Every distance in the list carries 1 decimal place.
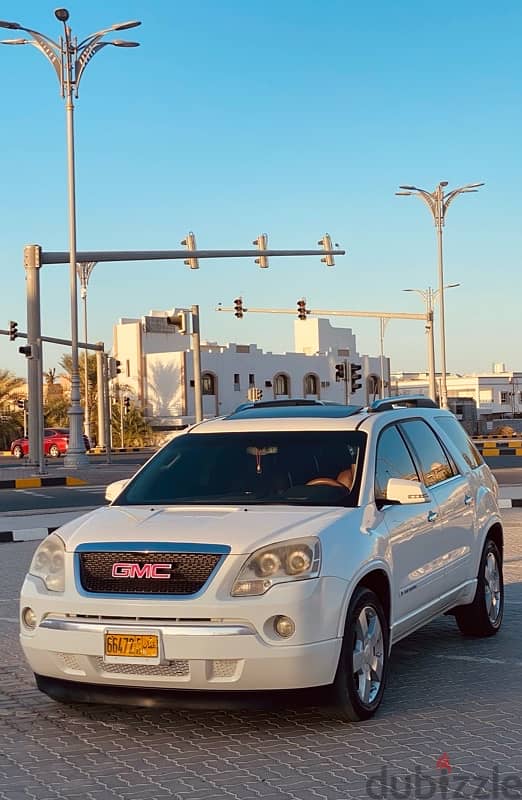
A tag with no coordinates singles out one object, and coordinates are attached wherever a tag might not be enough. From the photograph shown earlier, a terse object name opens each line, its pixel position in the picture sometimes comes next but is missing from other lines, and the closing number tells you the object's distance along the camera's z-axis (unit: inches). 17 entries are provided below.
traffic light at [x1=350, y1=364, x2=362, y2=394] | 1831.9
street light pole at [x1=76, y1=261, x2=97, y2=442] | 2549.2
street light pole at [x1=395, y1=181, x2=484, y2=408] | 1815.9
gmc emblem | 222.1
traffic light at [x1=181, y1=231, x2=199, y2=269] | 1300.4
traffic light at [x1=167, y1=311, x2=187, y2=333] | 1248.8
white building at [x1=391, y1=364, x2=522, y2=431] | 5393.7
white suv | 216.4
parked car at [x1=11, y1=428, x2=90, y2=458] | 2273.6
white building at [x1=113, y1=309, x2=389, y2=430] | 3474.4
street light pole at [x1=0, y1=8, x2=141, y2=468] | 1213.1
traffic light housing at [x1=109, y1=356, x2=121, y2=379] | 2039.9
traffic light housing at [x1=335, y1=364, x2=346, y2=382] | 1878.0
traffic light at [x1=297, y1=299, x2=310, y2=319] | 2005.4
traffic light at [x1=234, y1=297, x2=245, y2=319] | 2053.4
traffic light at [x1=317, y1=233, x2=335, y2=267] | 1400.1
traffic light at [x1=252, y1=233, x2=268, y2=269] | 1334.9
